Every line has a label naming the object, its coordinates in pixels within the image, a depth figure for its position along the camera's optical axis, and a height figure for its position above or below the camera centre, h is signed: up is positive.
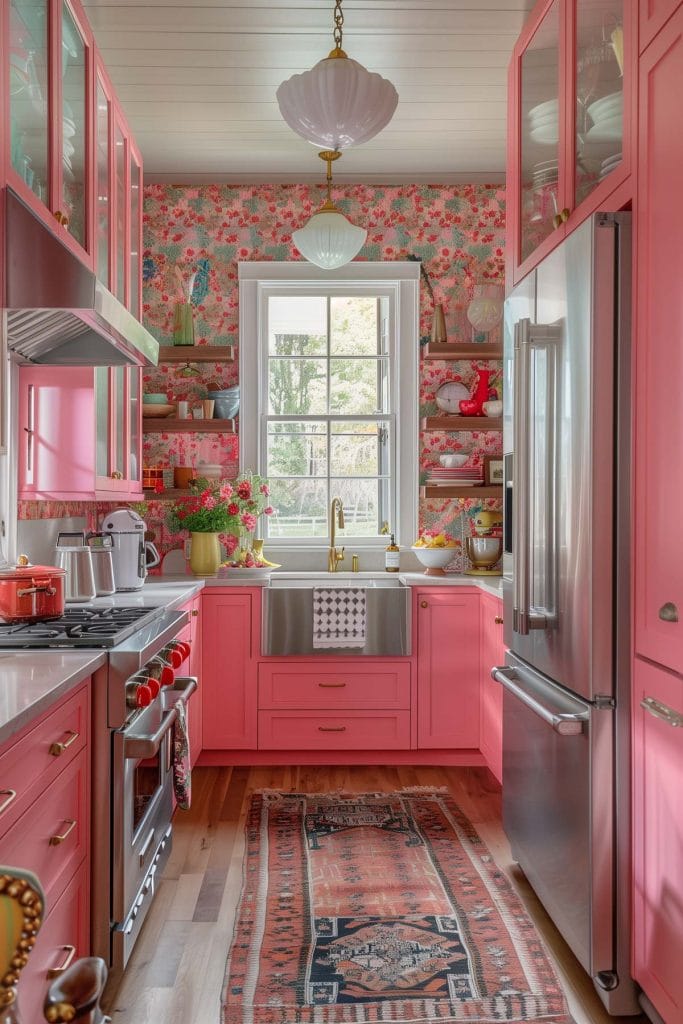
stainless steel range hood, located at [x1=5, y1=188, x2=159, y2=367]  2.01 +0.54
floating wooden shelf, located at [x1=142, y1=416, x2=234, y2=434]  4.27 +0.41
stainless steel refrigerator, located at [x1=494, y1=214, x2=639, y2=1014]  1.89 -0.18
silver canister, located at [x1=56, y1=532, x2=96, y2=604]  2.75 -0.23
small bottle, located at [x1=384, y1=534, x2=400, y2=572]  4.28 -0.28
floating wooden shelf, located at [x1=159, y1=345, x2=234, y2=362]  4.26 +0.78
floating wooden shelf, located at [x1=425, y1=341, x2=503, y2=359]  4.30 +0.81
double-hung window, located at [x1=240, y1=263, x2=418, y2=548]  4.47 +0.55
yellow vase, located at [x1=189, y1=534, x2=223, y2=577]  4.05 -0.25
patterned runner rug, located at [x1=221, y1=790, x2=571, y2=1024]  1.96 -1.19
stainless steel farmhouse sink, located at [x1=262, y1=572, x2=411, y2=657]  3.76 -0.53
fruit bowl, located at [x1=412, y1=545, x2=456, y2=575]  4.07 -0.26
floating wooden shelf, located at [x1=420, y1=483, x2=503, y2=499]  4.32 +0.07
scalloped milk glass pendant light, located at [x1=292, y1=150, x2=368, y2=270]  3.52 +1.15
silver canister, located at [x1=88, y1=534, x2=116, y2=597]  3.05 -0.24
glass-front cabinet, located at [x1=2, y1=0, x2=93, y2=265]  2.10 +1.11
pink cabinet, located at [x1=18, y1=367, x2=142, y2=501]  2.91 +0.25
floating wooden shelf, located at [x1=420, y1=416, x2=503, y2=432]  4.29 +0.43
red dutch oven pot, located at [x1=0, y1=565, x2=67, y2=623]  2.17 -0.24
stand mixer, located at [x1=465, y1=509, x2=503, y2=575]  4.13 -0.20
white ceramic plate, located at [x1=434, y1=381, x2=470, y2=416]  4.40 +0.58
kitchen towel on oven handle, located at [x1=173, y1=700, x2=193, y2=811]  2.52 -0.80
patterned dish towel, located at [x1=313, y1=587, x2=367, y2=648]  3.76 -0.53
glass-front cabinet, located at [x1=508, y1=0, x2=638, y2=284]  1.95 +1.05
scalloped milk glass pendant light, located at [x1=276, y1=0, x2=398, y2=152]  2.51 +1.26
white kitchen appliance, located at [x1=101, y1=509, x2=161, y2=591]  3.43 -0.18
